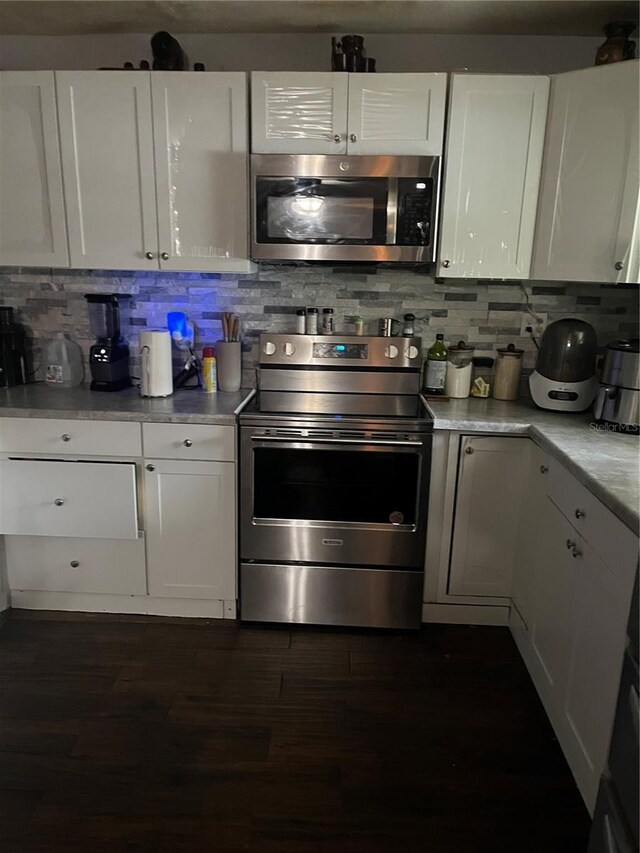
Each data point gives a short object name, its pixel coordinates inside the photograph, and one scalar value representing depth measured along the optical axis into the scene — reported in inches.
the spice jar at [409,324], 102.3
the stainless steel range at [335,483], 90.5
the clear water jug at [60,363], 109.0
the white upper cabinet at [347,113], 89.0
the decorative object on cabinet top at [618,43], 85.2
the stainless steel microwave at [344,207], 88.7
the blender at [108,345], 103.1
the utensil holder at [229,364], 103.5
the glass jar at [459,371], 103.7
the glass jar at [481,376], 105.5
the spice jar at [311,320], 100.1
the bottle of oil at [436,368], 103.5
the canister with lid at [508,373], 103.7
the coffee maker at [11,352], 104.6
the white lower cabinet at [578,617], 57.6
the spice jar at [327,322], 102.7
